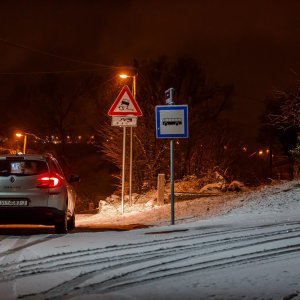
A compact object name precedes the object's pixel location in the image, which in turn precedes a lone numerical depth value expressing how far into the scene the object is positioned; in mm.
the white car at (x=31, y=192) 11234
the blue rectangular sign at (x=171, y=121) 12359
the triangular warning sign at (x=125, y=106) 17328
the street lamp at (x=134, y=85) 21188
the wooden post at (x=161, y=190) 20828
